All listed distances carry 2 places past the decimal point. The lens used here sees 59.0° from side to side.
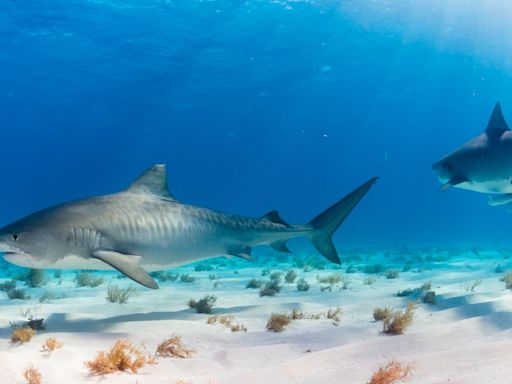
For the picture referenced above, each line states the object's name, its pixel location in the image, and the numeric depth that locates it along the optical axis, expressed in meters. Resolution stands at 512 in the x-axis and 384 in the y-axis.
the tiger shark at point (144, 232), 5.70
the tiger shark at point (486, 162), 7.36
